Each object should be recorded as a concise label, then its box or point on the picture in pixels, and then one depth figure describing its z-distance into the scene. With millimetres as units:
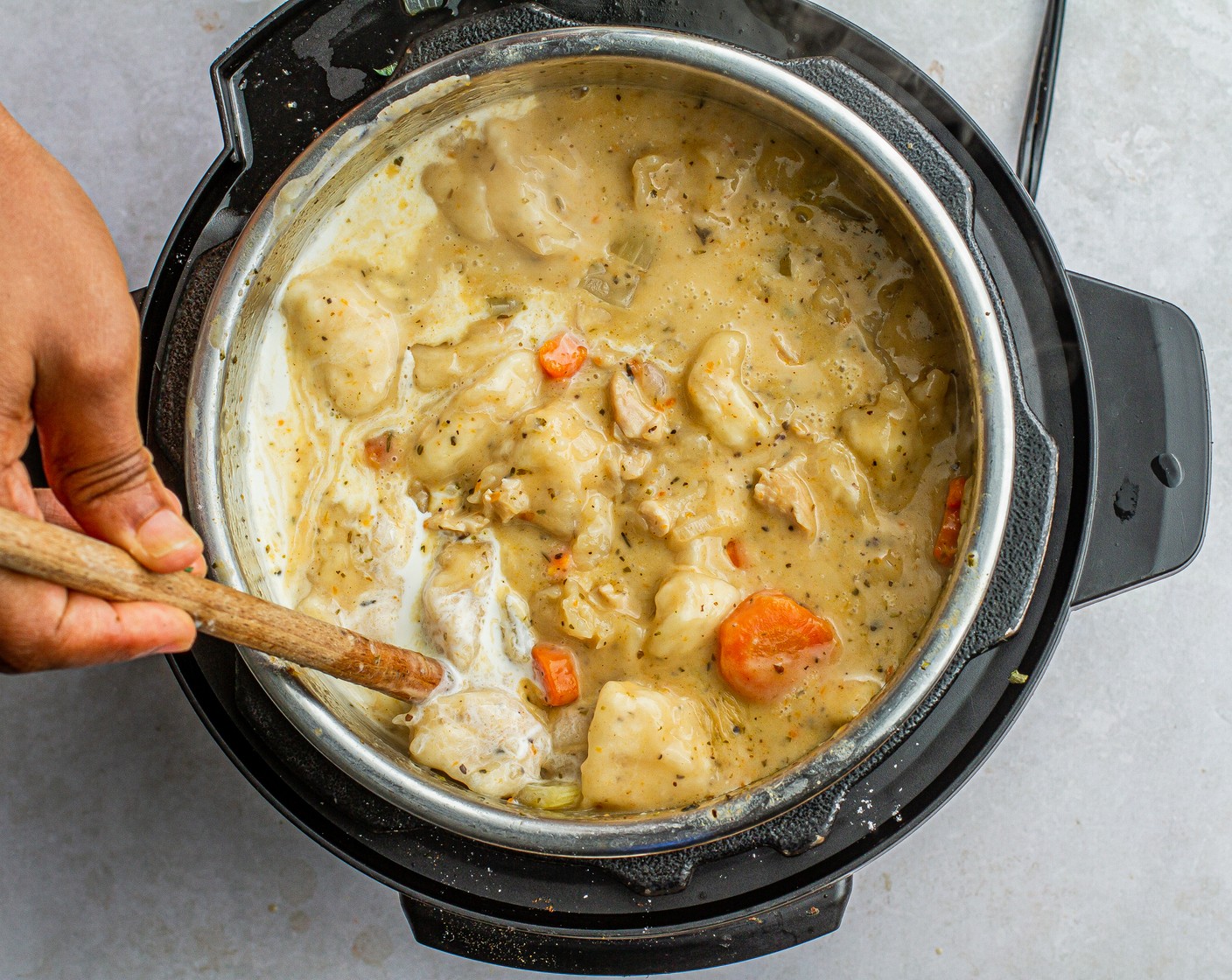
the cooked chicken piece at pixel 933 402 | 626
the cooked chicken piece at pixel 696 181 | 637
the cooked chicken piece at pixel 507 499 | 632
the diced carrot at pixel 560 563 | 641
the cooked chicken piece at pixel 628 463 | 640
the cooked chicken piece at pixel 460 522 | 644
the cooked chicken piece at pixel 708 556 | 635
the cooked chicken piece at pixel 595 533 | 638
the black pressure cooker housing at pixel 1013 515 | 606
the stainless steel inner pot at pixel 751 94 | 593
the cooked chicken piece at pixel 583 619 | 632
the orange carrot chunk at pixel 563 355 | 645
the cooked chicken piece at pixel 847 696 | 626
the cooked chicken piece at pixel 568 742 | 638
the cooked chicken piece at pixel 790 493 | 631
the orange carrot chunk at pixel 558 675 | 637
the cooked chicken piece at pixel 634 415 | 638
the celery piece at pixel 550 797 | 624
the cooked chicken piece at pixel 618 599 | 636
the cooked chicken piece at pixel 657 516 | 632
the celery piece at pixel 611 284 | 643
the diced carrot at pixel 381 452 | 648
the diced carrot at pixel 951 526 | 621
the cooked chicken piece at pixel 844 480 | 635
